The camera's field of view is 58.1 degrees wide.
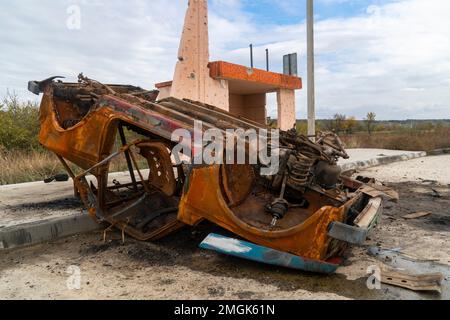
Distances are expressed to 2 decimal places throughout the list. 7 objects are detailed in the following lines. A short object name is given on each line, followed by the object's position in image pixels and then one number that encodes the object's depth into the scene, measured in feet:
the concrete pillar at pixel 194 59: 32.22
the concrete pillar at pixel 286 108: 46.11
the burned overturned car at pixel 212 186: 10.89
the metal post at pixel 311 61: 34.06
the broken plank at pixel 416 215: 18.07
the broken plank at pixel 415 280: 9.92
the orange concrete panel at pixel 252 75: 35.47
